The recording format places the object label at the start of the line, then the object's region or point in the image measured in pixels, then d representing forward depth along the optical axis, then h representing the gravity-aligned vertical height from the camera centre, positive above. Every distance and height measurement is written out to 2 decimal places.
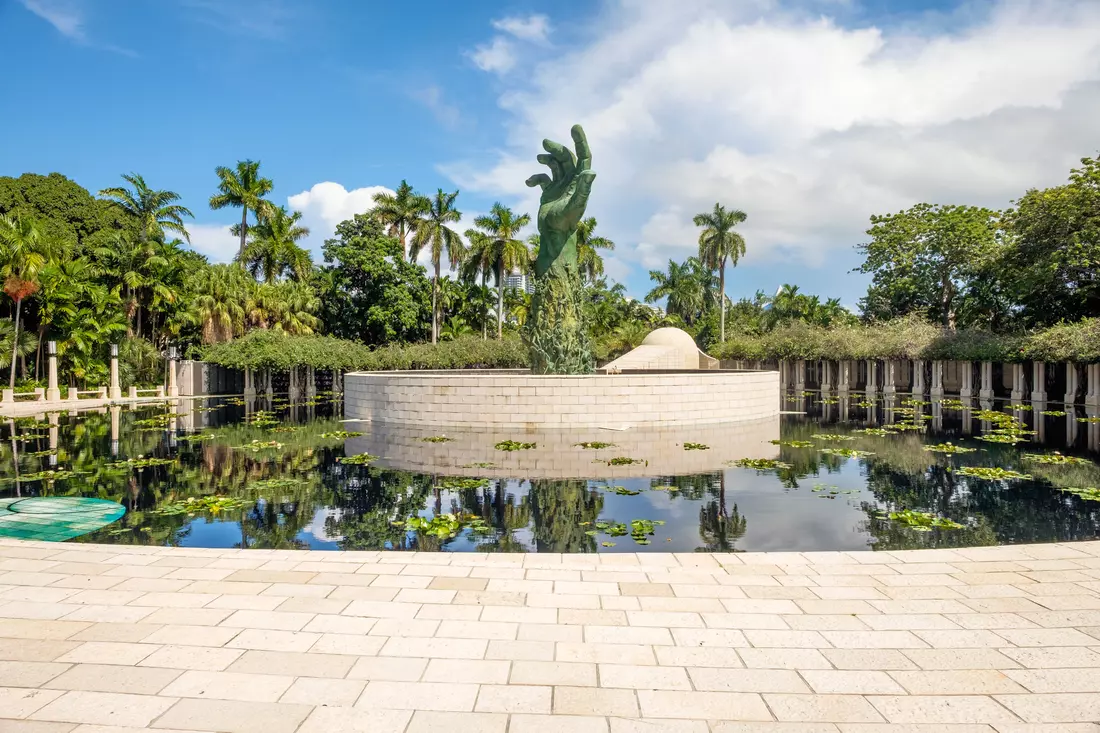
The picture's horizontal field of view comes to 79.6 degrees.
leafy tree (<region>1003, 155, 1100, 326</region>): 29.14 +5.43
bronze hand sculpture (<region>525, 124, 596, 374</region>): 20.92 +2.29
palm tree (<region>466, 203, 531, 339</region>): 41.84 +7.68
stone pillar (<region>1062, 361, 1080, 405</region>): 28.22 -0.72
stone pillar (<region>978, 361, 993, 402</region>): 31.91 -0.61
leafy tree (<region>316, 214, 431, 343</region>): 42.88 +5.09
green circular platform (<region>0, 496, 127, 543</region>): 7.98 -2.02
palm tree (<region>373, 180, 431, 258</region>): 43.09 +10.42
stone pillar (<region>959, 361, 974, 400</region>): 33.81 -0.65
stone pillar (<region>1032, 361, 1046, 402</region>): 29.62 -0.65
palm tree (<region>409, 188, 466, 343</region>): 42.28 +8.39
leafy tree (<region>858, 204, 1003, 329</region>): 38.53 +6.90
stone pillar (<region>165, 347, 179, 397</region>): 37.16 -0.57
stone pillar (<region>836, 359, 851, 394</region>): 41.00 -0.75
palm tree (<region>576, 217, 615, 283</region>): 46.69 +8.43
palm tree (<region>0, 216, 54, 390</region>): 28.84 +4.49
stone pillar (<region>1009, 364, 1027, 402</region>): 30.97 -0.77
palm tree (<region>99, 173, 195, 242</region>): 37.62 +9.15
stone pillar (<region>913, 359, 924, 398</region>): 36.12 -0.54
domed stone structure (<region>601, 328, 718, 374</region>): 39.42 +0.70
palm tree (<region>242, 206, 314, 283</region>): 42.78 +7.51
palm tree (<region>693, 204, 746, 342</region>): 49.16 +9.70
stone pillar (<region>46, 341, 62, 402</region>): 30.14 -0.74
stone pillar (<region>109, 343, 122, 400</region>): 33.59 -0.80
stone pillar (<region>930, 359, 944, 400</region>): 35.12 -0.68
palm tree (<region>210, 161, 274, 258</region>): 44.09 +11.75
